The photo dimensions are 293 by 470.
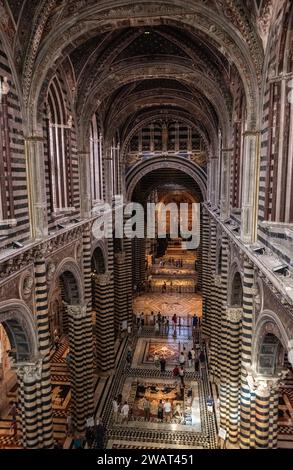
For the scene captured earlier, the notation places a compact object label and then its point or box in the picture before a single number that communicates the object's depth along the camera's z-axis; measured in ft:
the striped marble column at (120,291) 82.48
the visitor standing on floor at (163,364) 65.87
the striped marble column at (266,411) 32.83
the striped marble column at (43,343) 37.17
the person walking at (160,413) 53.01
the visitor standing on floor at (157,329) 82.07
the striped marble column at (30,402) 36.14
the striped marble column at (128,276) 84.07
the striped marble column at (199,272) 104.71
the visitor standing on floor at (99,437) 47.11
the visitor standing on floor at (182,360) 68.06
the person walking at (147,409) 53.20
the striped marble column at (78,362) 51.72
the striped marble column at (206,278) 77.82
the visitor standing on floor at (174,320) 83.87
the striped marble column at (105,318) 66.72
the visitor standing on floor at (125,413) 53.06
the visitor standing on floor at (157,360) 68.28
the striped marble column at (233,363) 45.06
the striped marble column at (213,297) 65.72
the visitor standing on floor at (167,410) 53.73
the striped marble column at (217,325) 63.57
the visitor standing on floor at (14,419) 48.36
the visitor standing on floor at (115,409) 54.03
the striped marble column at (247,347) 34.76
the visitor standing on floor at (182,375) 61.22
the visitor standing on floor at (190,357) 69.53
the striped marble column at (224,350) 47.83
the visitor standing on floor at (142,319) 85.20
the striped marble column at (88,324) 52.95
